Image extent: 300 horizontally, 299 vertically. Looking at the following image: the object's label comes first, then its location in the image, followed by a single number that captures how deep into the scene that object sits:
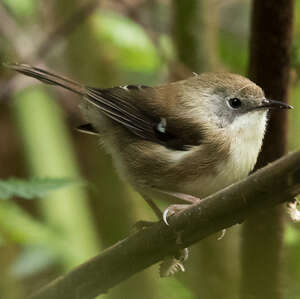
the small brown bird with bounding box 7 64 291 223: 5.48
